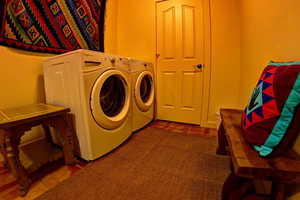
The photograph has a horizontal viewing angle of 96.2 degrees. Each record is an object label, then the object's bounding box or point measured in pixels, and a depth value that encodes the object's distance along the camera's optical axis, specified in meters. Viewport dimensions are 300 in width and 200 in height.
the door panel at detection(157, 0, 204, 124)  1.87
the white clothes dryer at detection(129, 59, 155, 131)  1.63
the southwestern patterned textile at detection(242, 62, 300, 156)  0.48
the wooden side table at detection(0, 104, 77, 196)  0.79
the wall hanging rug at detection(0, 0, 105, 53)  1.12
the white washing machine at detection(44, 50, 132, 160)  1.00
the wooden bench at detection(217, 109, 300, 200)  0.46
